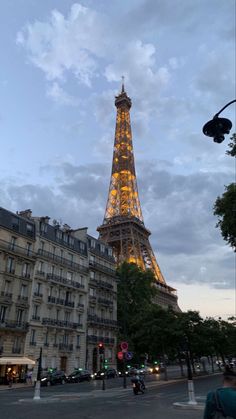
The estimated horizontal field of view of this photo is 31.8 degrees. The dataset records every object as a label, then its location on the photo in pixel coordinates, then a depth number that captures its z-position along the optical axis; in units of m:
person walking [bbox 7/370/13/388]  35.75
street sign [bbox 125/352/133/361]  29.00
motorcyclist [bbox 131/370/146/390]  25.85
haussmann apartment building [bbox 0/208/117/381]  46.12
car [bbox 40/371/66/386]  38.34
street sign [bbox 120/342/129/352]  27.28
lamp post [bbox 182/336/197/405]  18.34
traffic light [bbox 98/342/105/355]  29.61
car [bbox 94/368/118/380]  49.09
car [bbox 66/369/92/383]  43.06
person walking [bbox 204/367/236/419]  4.32
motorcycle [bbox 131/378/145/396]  25.50
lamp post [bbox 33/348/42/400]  22.45
